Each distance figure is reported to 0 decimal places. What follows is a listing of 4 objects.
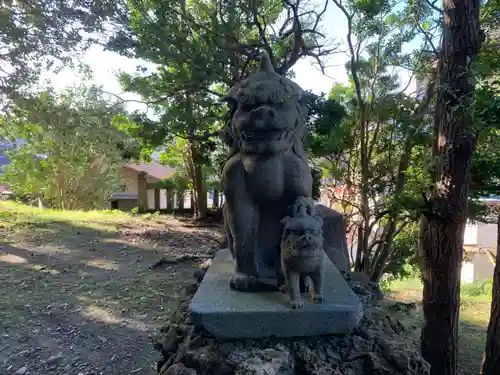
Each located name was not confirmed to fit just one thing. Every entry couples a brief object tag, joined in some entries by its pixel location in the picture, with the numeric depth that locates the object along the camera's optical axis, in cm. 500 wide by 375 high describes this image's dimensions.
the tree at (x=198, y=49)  459
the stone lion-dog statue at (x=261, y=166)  183
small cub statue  169
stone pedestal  168
